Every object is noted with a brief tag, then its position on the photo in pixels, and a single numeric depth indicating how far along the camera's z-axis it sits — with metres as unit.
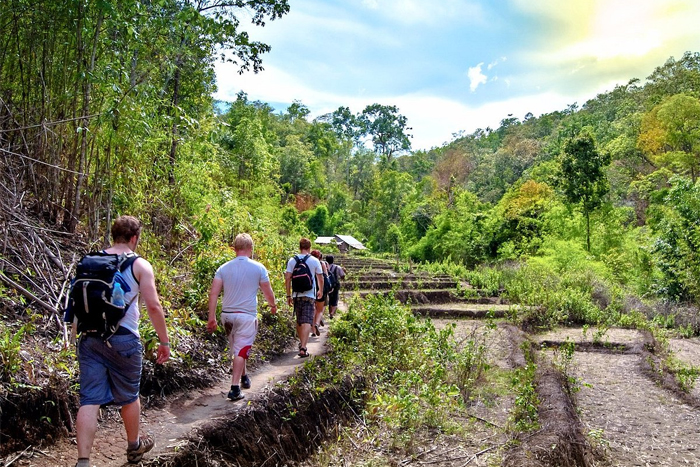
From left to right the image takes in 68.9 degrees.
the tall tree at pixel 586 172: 22.94
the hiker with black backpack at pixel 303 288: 6.57
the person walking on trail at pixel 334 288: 9.36
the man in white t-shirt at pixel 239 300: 4.90
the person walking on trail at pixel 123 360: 3.12
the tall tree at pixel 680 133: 27.03
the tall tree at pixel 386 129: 67.69
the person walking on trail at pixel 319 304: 8.37
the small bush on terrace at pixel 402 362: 5.77
